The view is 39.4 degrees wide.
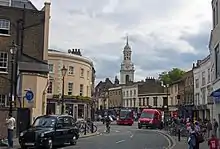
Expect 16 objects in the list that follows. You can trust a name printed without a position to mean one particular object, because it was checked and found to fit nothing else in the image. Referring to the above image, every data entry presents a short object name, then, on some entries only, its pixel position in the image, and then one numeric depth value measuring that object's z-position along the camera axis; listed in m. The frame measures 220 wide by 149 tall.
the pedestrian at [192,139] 13.31
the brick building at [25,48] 24.04
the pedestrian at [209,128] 22.82
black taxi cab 15.54
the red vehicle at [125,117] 47.62
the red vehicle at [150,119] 40.36
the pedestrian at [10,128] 15.72
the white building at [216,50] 19.35
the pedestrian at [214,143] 11.10
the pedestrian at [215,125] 19.36
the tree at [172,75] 71.36
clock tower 96.16
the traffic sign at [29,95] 17.53
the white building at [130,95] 81.23
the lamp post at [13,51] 16.98
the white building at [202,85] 42.46
